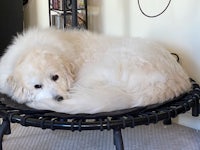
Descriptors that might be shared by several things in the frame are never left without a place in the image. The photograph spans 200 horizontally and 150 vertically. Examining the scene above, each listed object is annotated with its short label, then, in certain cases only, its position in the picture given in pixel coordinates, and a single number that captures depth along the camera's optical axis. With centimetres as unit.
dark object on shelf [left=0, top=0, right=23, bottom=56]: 262
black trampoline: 126
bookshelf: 245
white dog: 136
